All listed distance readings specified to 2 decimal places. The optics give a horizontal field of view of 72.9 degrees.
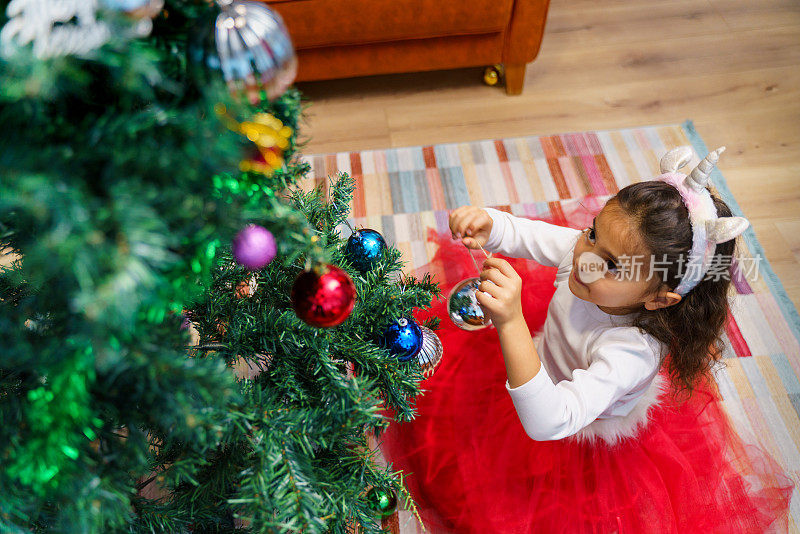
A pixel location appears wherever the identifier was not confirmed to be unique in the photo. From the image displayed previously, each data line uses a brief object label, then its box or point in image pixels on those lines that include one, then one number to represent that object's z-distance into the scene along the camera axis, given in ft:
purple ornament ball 1.56
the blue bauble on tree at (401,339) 2.36
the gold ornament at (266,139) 1.38
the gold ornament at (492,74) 6.19
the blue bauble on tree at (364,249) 2.53
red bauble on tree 1.78
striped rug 4.23
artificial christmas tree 1.01
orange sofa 5.09
